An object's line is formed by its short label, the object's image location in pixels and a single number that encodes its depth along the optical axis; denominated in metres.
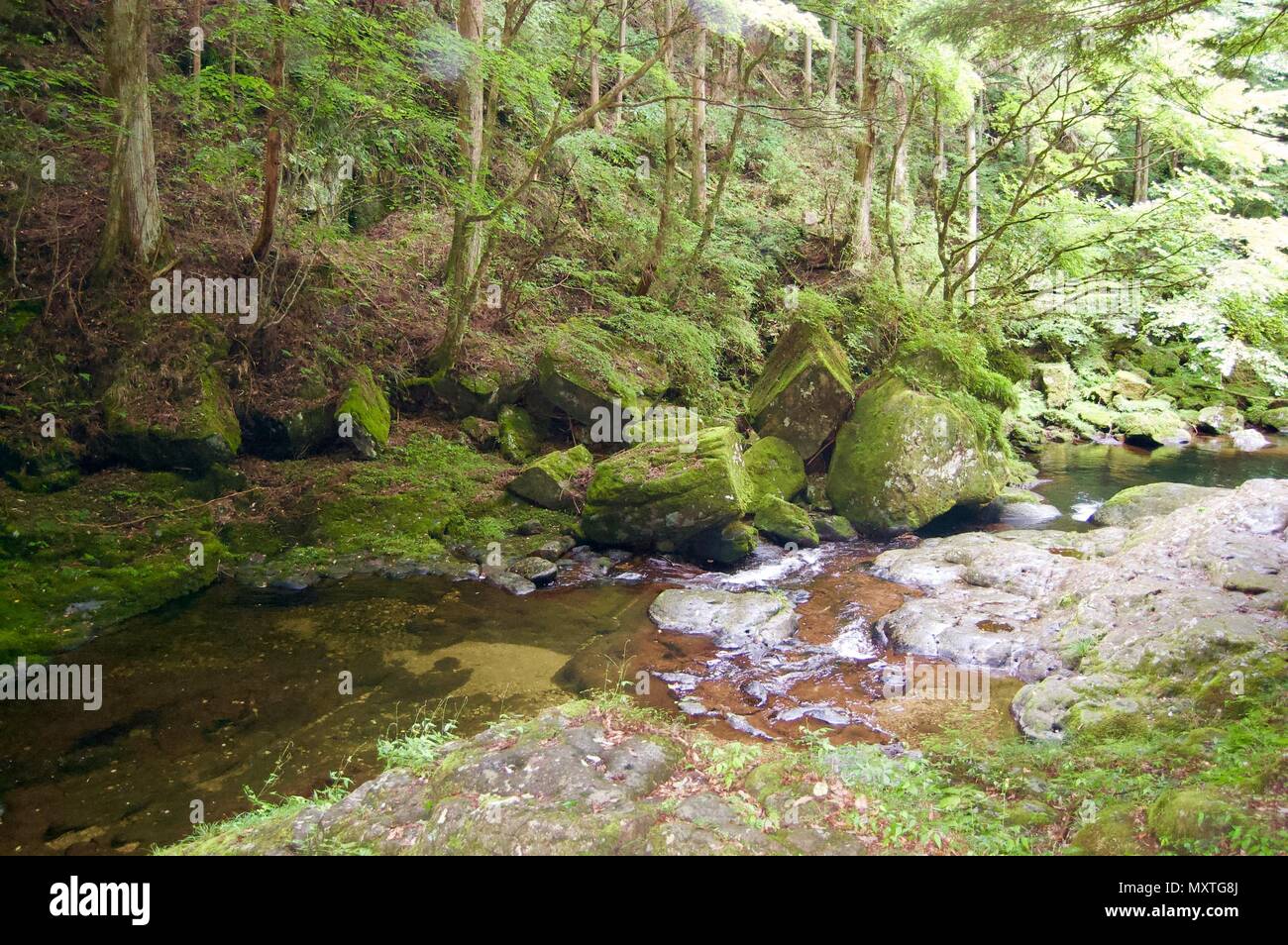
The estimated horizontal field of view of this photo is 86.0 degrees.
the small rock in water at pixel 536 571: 8.92
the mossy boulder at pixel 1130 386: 20.77
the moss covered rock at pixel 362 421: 10.52
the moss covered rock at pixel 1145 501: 10.70
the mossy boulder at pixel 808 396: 12.08
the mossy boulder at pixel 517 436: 11.66
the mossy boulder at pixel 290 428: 10.09
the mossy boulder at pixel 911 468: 10.89
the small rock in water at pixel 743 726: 5.64
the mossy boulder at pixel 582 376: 11.38
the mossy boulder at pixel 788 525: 10.49
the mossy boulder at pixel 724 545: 9.75
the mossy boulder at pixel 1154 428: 18.17
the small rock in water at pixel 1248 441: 17.69
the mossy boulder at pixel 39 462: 7.97
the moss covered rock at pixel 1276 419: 19.25
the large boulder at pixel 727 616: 7.43
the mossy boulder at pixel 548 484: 10.40
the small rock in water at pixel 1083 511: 11.73
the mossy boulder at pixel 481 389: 11.84
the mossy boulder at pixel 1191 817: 3.02
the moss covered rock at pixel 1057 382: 20.20
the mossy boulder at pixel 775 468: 11.38
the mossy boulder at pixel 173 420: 8.73
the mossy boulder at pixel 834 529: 10.98
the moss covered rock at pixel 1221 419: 19.17
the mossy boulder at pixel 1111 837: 3.17
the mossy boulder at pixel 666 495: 9.42
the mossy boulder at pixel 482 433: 11.74
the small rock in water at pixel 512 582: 8.63
